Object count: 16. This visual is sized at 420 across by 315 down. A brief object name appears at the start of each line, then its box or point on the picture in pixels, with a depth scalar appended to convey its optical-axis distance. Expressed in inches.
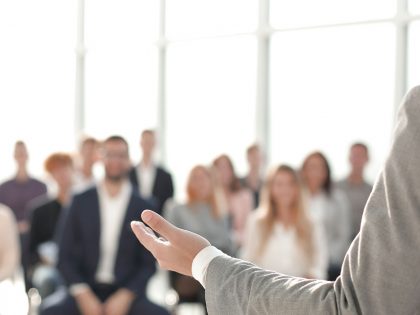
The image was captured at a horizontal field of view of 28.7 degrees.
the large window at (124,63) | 368.5
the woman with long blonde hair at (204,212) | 232.4
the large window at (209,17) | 336.2
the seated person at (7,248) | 193.3
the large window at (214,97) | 342.3
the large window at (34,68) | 382.0
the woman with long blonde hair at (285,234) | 208.4
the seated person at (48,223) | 224.4
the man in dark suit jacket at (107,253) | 191.6
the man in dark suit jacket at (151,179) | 281.3
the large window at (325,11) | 298.7
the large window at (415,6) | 290.7
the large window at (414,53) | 293.9
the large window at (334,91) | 298.7
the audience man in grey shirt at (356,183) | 252.5
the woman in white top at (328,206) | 234.8
